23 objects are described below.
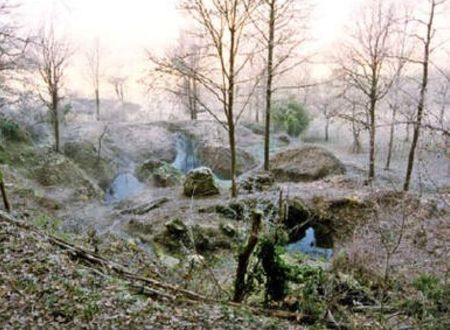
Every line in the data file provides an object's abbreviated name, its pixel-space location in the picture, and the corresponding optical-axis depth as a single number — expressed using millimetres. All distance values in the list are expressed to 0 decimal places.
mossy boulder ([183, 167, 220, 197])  14734
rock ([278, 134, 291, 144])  27880
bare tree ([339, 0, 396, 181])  16594
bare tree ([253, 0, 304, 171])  15476
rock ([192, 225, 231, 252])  10930
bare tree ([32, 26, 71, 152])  20484
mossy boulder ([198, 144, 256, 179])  22953
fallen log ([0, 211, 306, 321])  5402
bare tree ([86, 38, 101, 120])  29688
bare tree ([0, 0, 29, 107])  11715
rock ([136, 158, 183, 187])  19109
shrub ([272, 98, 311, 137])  29152
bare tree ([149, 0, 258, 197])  12820
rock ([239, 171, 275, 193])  15102
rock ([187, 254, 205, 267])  7213
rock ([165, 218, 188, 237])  11227
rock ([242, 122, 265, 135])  29566
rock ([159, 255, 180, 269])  8305
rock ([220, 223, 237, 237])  11438
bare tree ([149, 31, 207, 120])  13156
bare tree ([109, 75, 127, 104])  33125
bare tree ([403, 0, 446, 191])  14195
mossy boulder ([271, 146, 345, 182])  18141
